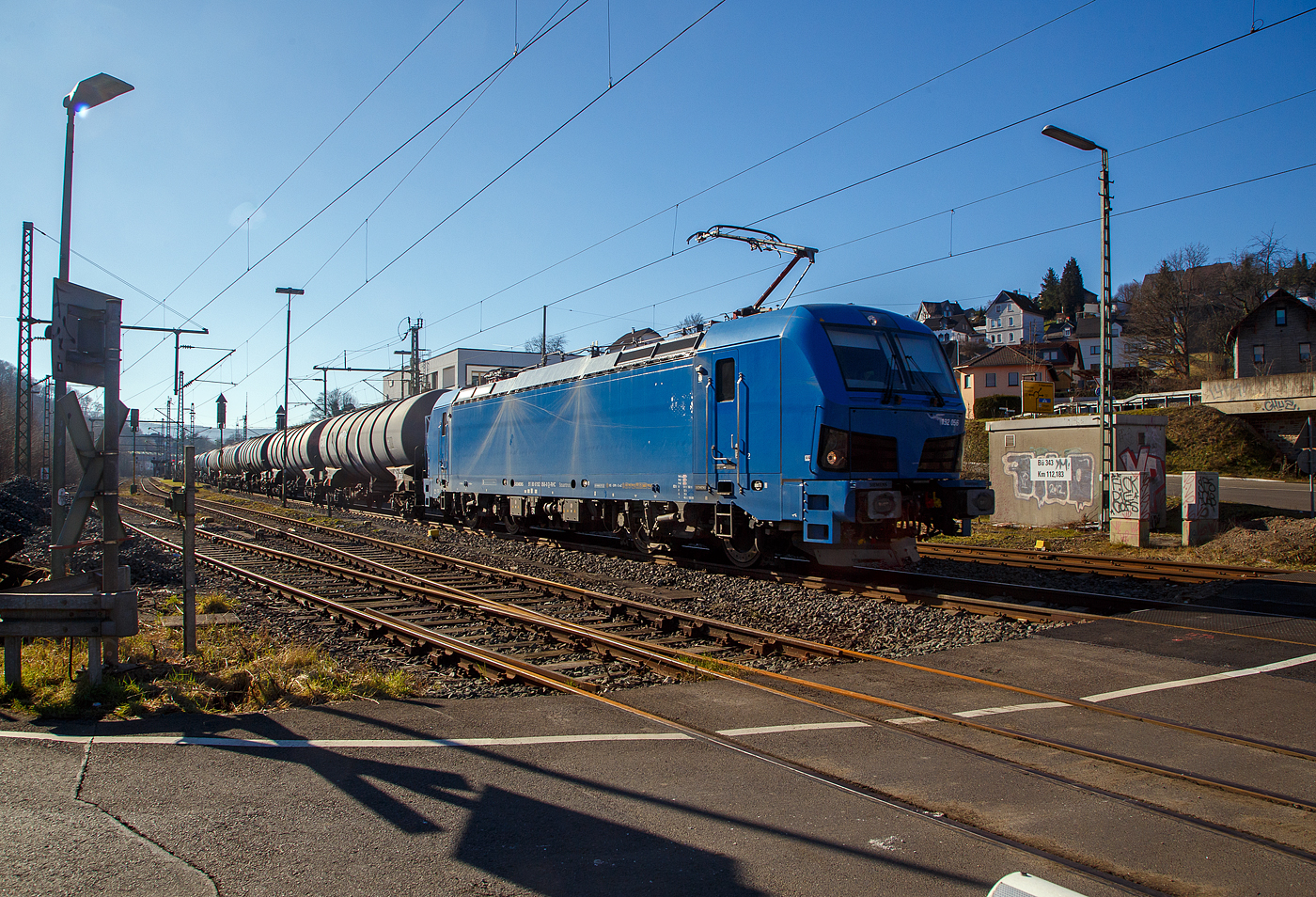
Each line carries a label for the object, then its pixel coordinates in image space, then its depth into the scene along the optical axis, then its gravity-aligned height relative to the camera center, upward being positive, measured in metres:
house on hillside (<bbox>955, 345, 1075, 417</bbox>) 60.44 +7.30
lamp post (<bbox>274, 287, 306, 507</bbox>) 36.00 +4.35
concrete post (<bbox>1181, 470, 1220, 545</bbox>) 15.56 -0.67
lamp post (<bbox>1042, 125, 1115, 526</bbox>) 16.36 +3.27
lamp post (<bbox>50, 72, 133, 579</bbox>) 7.69 +3.31
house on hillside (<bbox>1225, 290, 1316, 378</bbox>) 48.91 +8.17
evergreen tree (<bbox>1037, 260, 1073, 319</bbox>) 117.25 +25.28
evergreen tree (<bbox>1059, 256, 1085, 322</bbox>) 116.06 +26.02
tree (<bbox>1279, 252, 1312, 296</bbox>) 71.88 +17.45
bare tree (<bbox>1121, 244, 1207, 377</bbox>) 57.00 +10.69
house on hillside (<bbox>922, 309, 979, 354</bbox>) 97.81 +18.91
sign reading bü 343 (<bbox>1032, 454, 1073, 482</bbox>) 19.27 +0.04
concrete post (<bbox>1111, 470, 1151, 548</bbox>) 15.59 -0.77
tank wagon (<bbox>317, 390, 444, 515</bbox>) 24.94 +0.53
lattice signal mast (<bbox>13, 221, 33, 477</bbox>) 21.33 +2.95
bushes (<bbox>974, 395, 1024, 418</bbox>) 51.12 +4.10
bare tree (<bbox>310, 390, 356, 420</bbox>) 64.81 +5.49
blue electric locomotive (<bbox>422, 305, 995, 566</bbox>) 10.45 +0.44
